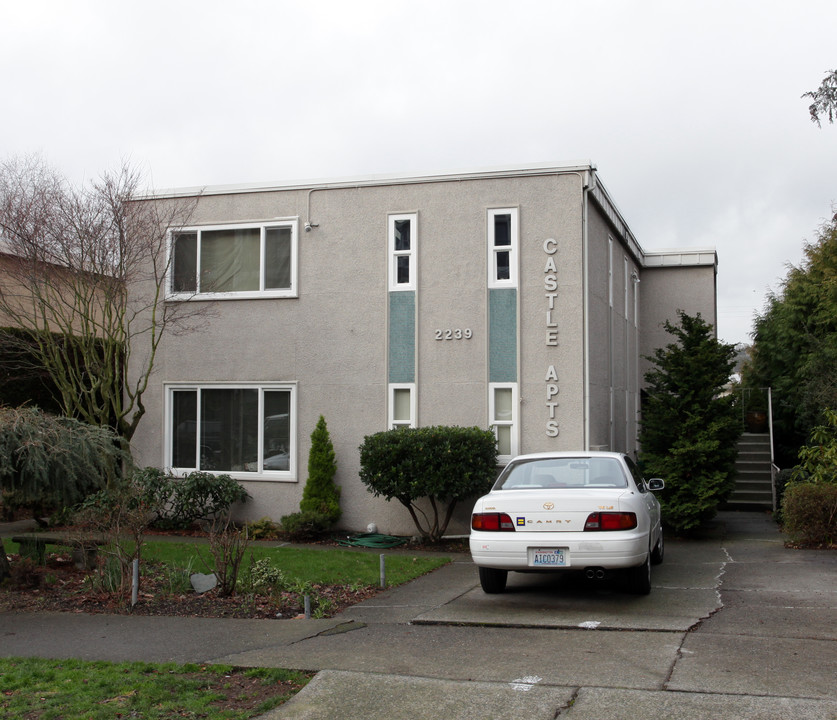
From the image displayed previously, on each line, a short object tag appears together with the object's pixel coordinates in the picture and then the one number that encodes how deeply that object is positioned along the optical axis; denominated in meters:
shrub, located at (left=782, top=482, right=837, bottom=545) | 12.48
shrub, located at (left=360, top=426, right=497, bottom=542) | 12.65
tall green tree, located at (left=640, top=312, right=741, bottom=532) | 13.77
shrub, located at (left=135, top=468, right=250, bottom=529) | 14.22
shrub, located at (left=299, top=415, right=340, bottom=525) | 14.09
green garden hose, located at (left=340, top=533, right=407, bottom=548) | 13.47
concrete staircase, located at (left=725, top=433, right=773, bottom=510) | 18.86
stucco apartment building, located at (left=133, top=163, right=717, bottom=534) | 13.78
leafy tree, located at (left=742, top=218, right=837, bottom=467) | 19.56
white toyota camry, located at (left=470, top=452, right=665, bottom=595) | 8.27
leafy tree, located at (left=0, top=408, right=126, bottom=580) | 9.23
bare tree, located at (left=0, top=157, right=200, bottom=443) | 13.37
